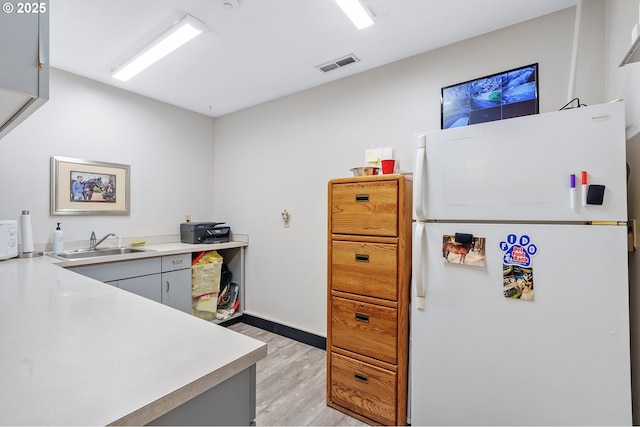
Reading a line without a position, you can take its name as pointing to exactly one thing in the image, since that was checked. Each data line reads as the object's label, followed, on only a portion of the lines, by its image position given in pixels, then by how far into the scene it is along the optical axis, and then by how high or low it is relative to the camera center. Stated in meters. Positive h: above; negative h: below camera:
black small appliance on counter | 3.27 -0.23
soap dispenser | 2.48 -0.25
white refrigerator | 1.23 -0.29
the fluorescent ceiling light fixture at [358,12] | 1.74 +1.26
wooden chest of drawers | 1.80 -0.56
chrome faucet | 2.77 -0.27
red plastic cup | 2.15 +0.35
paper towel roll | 2.27 -0.15
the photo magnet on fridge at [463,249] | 1.50 -0.19
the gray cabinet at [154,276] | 2.33 -0.57
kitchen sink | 2.53 -0.37
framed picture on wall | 2.62 +0.25
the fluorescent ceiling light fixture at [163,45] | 1.95 +1.26
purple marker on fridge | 1.29 +0.09
